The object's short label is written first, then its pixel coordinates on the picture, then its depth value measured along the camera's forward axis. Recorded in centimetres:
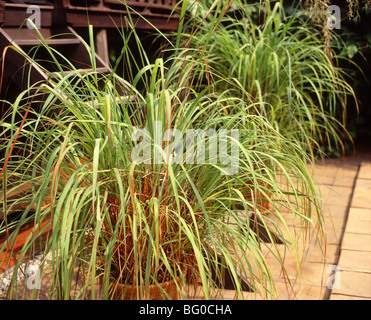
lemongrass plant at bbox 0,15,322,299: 154
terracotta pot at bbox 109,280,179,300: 168
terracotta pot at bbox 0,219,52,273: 289
